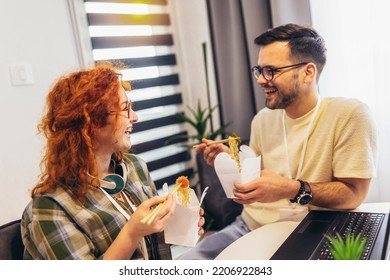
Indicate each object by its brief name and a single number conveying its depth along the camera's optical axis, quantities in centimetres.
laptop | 84
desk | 100
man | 121
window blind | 157
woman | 90
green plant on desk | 73
